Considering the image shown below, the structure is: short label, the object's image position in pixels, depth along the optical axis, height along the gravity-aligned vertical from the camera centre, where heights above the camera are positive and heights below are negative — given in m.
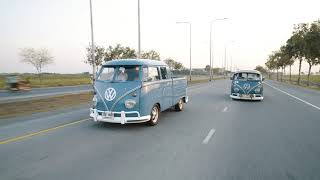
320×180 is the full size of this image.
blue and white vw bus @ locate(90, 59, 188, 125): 9.61 -0.81
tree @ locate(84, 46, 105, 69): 43.03 +1.80
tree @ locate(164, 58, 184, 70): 96.38 +1.06
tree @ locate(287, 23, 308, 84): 46.41 +3.55
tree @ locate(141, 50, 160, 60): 67.19 +2.56
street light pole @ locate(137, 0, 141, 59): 27.24 +2.01
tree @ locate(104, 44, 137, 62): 46.11 +2.21
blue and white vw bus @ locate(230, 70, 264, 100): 19.88 -1.32
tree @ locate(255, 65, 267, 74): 179.82 -1.21
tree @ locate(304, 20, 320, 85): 43.28 +3.26
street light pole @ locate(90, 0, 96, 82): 24.18 +0.51
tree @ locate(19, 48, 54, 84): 61.56 +1.42
